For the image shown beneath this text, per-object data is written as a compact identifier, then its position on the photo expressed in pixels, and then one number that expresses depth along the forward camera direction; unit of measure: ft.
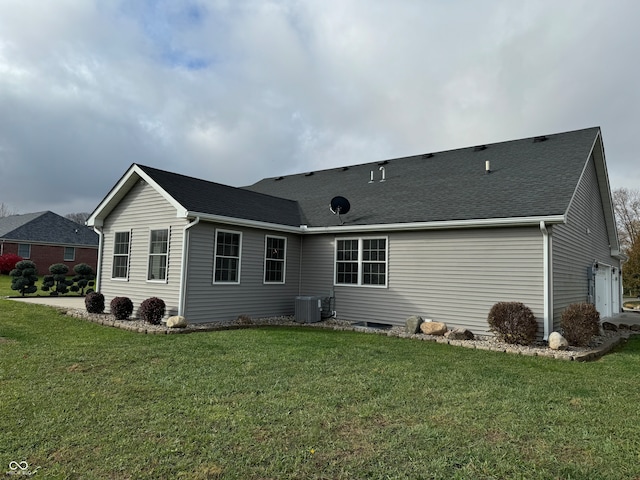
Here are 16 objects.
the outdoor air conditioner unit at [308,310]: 37.19
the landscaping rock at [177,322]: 30.09
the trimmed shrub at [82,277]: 58.44
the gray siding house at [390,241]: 30.48
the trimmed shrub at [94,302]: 36.86
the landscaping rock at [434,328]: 30.45
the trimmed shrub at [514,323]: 27.14
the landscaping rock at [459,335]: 29.09
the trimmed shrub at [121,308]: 33.60
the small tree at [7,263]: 89.35
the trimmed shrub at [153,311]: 31.55
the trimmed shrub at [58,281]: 58.75
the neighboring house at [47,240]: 98.02
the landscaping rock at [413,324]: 31.73
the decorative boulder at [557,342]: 25.55
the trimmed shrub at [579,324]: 26.66
